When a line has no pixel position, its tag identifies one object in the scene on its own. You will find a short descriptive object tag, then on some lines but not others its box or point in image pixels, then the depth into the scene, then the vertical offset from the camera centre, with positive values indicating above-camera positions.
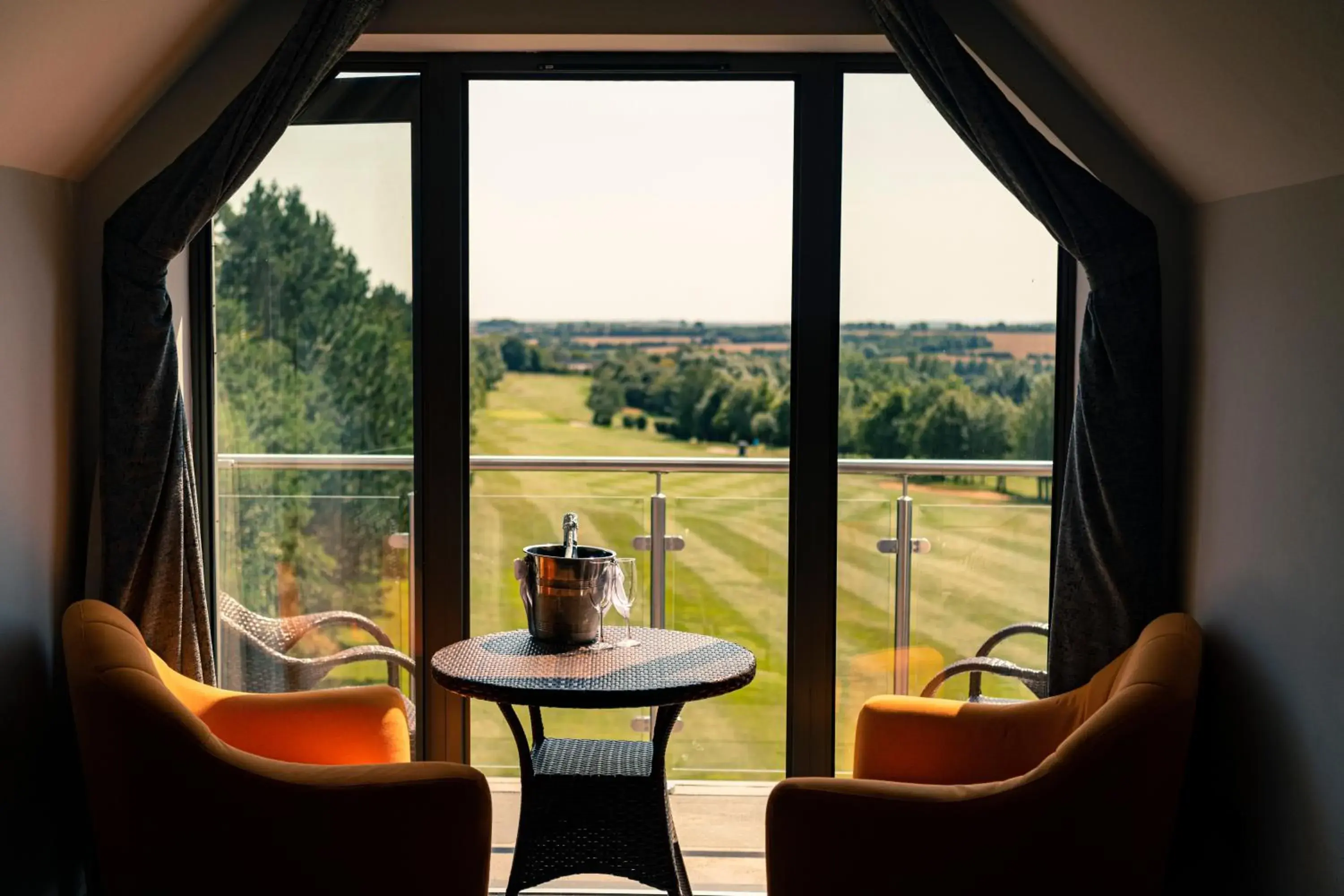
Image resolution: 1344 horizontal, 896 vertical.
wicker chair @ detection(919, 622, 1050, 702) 3.29 -0.74
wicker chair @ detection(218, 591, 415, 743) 3.46 -0.71
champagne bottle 3.06 -0.34
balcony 3.45 -0.47
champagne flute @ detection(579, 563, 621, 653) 2.99 -0.48
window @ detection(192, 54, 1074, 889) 3.36 +0.06
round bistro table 2.74 -0.92
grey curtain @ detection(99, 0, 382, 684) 3.01 +0.15
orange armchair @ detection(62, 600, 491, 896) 2.42 -0.84
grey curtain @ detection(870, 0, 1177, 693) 2.92 +0.04
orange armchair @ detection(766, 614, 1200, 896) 2.33 -0.82
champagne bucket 2.96 -0.48
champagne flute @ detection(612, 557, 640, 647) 3.03 -0.48
